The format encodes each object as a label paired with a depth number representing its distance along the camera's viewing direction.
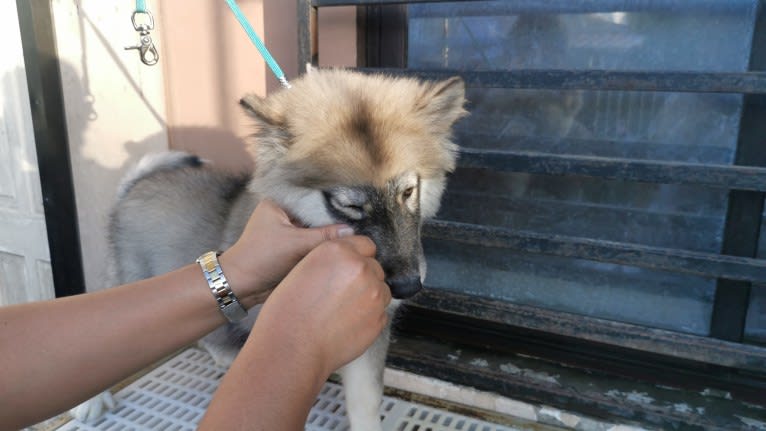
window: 0.67
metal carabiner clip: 0.74
